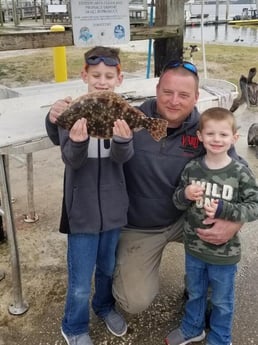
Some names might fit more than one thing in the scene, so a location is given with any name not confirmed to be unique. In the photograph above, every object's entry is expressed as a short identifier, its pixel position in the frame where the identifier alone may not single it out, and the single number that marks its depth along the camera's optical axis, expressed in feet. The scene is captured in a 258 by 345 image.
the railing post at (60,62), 22.99
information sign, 12.31
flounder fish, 6.98
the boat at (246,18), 149.49
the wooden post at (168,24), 14.79
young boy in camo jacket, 7.98
